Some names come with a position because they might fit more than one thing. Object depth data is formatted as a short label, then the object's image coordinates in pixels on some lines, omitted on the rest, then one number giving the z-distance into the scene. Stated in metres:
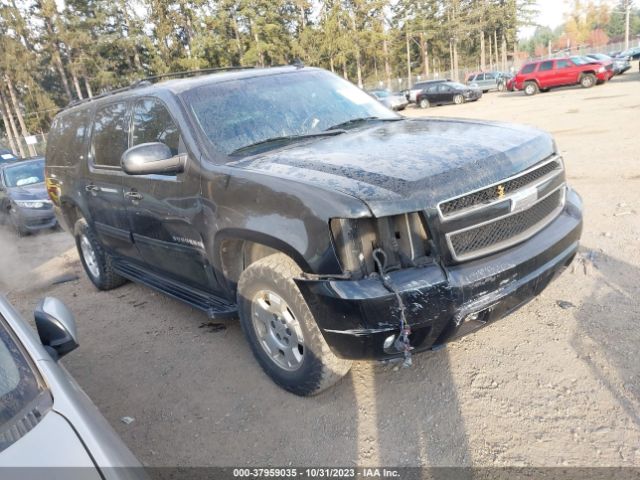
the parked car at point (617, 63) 27.28
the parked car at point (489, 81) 35.56
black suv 2.42
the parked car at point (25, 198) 9.56
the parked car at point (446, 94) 29.45
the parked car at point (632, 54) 37.94
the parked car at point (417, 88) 31.19
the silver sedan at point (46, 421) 1.55
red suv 25.75
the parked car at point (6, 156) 15.77
